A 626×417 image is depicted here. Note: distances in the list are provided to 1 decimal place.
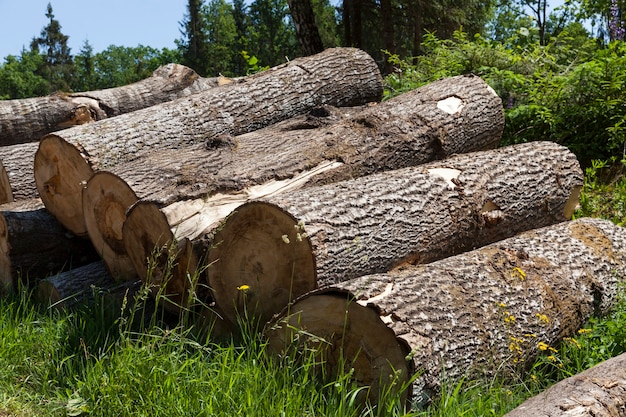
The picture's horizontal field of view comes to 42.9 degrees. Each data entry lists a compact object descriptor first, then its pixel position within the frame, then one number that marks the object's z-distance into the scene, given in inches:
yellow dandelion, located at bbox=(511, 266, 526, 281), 166.9
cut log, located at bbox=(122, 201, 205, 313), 174.4
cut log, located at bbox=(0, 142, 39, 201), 251.1
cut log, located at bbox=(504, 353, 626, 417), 127.9
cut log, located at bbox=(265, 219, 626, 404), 135.9
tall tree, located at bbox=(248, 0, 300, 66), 1493.7
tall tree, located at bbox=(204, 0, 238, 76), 1587.1
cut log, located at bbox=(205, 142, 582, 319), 158.7
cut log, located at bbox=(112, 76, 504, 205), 189.8
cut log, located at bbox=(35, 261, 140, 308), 191.9
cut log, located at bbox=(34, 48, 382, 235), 218.8
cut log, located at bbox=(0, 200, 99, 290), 216.2
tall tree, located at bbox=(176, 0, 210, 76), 1581.0
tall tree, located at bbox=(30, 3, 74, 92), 2132.1
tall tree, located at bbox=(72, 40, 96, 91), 2174.0
